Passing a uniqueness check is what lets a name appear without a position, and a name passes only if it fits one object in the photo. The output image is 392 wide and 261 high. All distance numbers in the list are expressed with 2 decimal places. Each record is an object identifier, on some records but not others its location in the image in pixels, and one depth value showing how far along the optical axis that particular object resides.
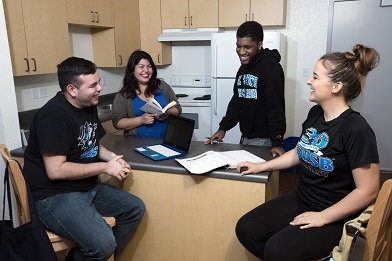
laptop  1.88
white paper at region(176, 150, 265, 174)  1.69
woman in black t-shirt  1.32
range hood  3.92
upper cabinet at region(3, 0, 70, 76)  2.32
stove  3.98
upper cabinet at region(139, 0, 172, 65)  4.12
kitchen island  1.70
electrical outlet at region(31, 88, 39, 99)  2.96
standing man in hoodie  2.02
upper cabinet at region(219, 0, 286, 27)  3.70
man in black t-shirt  1.56
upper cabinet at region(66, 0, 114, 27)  2.95
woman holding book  2.38
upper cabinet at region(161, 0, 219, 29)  3.91
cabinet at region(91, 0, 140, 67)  3.66
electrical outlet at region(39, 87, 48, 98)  3.05
